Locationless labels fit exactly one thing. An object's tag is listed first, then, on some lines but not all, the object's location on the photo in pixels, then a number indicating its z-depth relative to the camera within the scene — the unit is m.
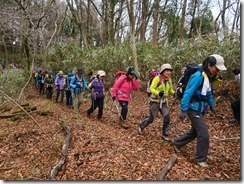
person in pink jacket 6.82
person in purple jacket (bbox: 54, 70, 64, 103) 12.74
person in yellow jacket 5.68
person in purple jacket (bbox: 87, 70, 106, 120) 8.10
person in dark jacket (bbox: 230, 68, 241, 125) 5.71
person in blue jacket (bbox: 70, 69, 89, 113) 9.19
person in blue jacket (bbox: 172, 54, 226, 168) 4.22
